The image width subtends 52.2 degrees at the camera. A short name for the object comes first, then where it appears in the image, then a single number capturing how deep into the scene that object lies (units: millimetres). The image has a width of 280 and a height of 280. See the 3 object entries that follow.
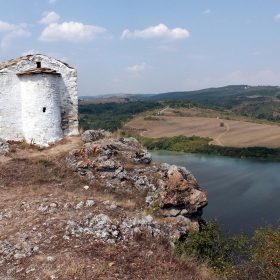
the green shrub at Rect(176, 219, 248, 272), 6066
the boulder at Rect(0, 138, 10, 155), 8980
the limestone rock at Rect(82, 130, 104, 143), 9602
